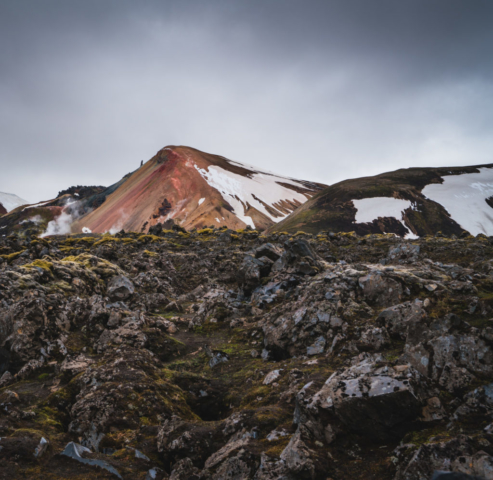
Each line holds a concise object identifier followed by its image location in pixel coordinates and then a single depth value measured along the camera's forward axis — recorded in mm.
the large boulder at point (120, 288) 21344
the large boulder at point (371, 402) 5871
